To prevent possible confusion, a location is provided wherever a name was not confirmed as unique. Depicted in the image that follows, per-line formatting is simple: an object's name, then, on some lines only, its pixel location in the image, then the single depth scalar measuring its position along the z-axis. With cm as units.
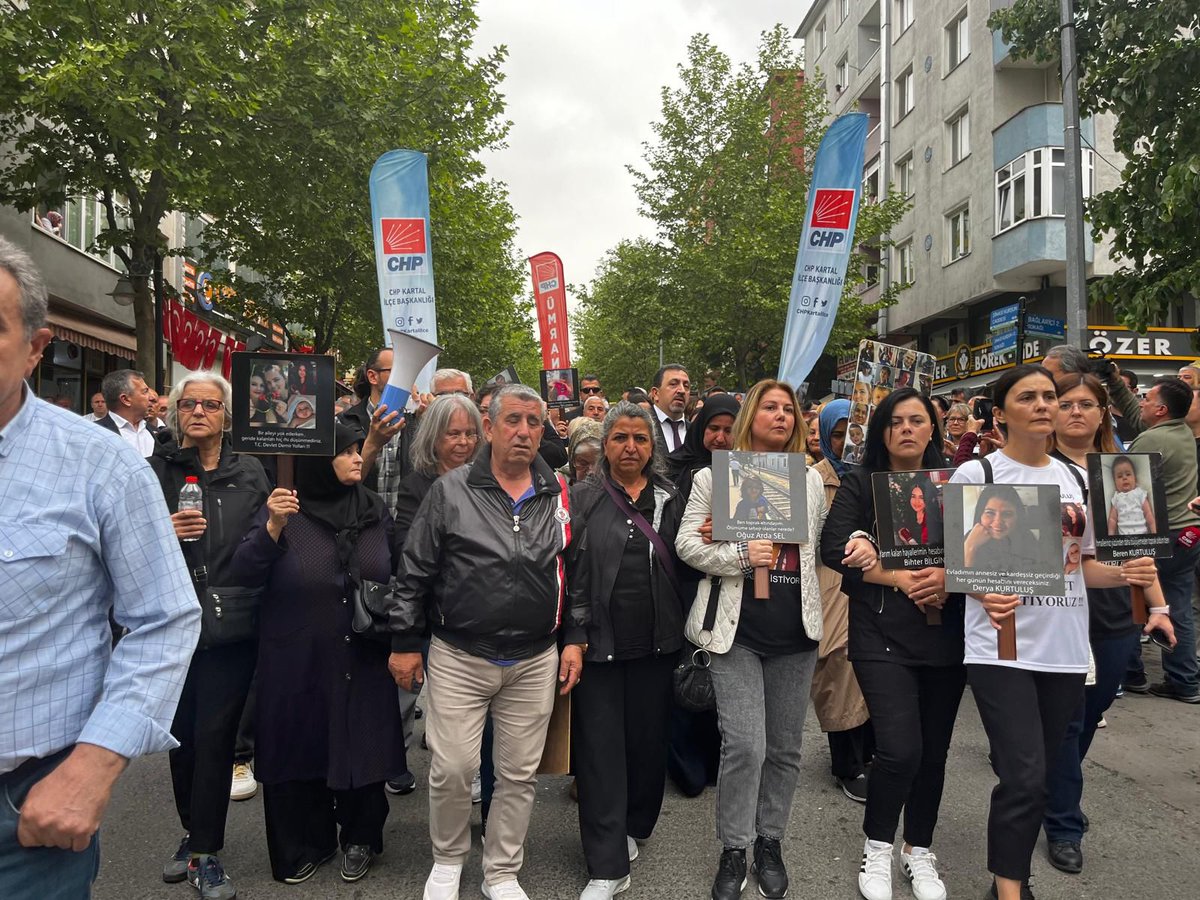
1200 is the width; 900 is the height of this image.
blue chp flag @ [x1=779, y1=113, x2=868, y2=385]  721
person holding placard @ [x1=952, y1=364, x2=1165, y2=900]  327
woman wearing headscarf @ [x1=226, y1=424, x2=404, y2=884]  379
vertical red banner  1254
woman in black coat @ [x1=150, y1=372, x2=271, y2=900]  372
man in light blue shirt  171
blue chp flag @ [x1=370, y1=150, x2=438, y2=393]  793
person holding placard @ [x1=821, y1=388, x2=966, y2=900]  356
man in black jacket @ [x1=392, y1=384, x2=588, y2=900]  354
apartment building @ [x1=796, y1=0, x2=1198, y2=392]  2227
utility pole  1175
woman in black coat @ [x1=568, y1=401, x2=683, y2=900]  376
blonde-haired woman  367
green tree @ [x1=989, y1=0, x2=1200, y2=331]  997
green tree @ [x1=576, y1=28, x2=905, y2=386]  2456
